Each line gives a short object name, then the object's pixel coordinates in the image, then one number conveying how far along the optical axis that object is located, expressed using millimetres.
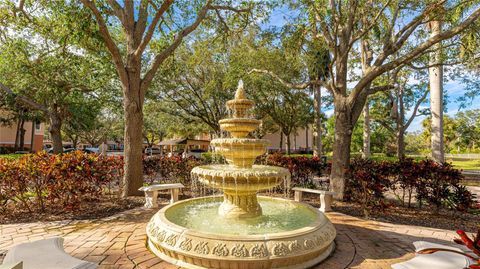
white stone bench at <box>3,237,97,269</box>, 2799
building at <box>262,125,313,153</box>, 48188
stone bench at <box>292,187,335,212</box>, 6766
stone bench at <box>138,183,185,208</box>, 6991
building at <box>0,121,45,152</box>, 31903
